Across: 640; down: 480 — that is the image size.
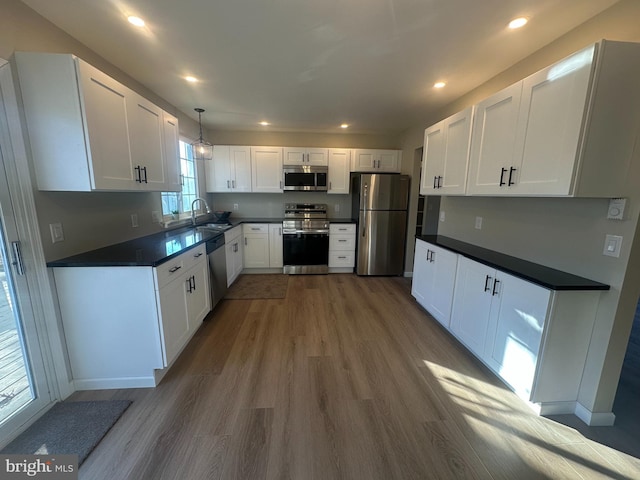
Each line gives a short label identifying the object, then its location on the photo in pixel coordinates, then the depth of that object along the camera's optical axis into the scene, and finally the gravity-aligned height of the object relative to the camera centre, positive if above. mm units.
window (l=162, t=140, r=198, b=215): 3423 +117
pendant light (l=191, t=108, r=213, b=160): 3414 +695
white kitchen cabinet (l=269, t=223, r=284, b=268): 4383 -841
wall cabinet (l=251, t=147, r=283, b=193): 4431 +496
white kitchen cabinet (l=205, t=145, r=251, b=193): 4398 +481
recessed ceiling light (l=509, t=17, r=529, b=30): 1647 +1179
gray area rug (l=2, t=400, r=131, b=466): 1390 -1394
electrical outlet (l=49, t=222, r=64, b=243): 1675 -253
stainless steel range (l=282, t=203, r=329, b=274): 4348 -809
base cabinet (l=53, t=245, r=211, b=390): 1727 -900
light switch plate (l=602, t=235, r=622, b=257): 1458 -251
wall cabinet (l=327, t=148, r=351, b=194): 4531 +515
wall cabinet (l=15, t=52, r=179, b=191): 1511 +464
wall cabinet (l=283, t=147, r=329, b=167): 4453 +742
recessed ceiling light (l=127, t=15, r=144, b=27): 1650 +1159
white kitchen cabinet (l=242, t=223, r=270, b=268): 4355 -824
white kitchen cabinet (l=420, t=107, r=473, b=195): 2395 +469
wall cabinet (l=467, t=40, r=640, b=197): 1353 +461
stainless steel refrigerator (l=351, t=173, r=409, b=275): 4156 -384
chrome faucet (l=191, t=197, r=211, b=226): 3671 -301
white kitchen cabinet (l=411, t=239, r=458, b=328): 2561 -885
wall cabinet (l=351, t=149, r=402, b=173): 4578 +701
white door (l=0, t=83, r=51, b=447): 1432 -793
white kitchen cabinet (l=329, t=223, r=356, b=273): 4438 -837
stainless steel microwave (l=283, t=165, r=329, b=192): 4441 +362
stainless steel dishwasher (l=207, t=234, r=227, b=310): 2918 -864
